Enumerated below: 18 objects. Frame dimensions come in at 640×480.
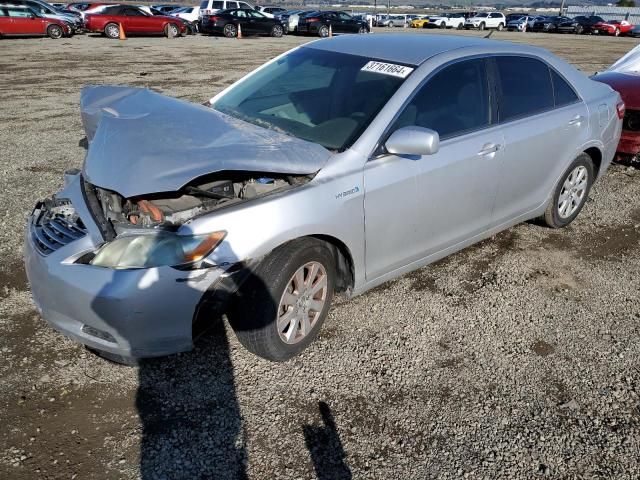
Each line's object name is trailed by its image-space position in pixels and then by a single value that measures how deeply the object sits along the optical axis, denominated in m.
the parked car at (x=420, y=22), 45.91
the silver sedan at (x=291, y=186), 2.50
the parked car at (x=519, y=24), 41.60
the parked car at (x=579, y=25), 39.41
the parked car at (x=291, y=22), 31.02
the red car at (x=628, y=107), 6.03
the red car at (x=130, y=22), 24.11
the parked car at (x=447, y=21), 46.06
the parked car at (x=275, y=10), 35.59
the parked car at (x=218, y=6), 27.80
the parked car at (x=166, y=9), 33.96
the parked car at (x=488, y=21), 43.78
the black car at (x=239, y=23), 26.22
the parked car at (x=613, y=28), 38.19
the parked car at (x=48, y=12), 22.06
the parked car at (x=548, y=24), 40.97
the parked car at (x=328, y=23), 29.88
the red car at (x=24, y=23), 21.42
